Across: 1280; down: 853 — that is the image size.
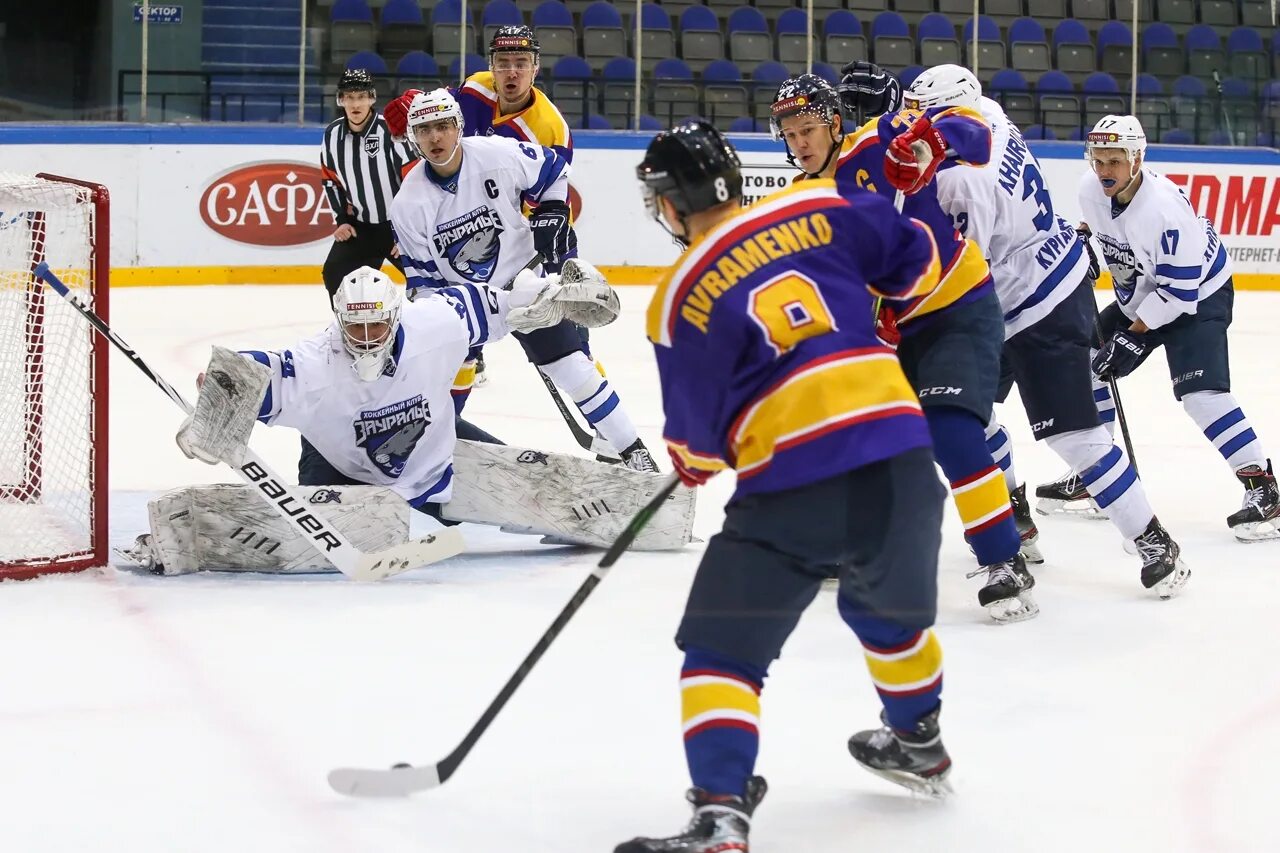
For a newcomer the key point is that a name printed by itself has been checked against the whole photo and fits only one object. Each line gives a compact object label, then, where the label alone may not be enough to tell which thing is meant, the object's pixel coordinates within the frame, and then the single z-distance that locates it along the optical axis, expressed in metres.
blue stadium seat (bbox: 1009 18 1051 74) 19.75
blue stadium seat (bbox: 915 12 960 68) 19.41
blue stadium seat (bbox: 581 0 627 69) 18.39
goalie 6.93
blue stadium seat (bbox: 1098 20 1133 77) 19.25
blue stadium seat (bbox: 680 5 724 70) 19.05
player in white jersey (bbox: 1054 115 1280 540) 8.31
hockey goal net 7.31
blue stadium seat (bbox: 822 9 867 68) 19.14
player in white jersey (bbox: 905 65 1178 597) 7.03
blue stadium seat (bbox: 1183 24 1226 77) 18.94
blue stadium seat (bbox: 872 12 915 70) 19.61
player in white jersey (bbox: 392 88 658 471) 9.09
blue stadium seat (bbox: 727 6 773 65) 19.20
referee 12.19
